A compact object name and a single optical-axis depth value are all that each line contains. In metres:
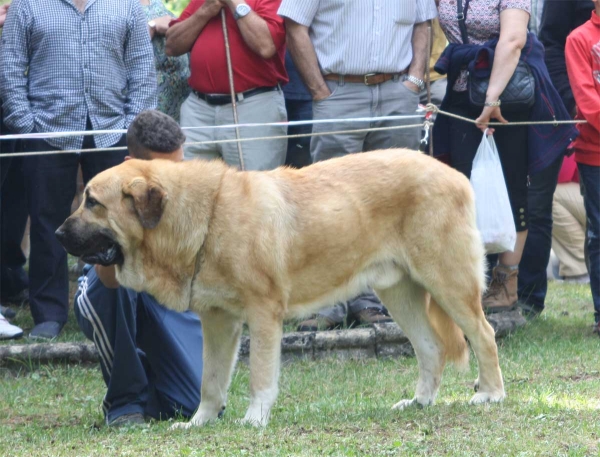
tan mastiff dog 10.12
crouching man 10.82
